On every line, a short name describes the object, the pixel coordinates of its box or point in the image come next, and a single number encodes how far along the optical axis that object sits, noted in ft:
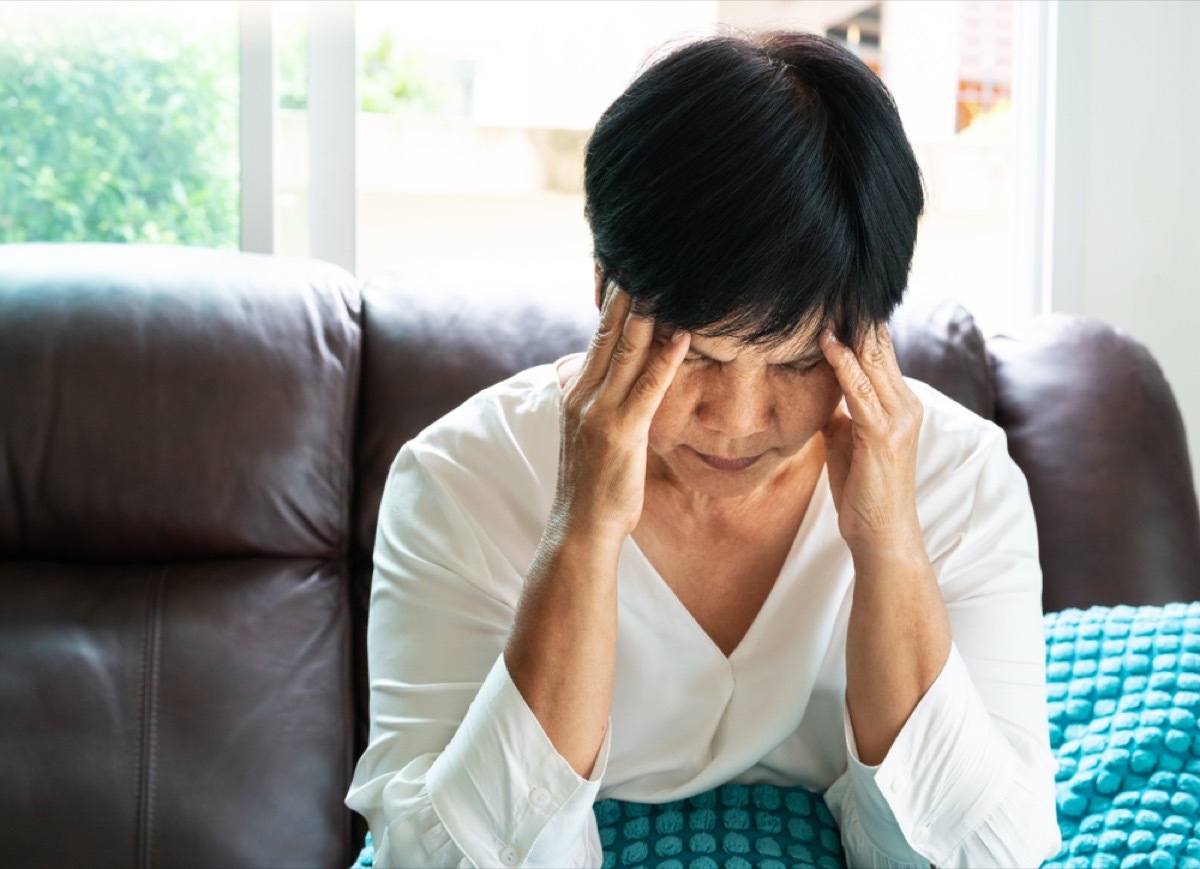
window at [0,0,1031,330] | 6.96
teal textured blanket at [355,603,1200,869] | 4.05
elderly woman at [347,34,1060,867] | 3.33
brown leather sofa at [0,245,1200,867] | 5.22
